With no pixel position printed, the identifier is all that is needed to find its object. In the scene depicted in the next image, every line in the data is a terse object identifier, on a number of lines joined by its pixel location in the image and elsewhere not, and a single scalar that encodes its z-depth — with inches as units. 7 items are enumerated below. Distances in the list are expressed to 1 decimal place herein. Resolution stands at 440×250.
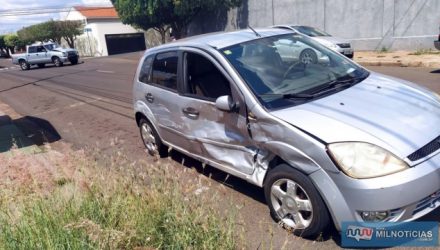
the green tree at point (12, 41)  2669.3
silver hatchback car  112.2
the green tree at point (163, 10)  1028.5
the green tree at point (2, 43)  2768.9
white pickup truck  1225.4
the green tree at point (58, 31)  2074.3
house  1991.9
